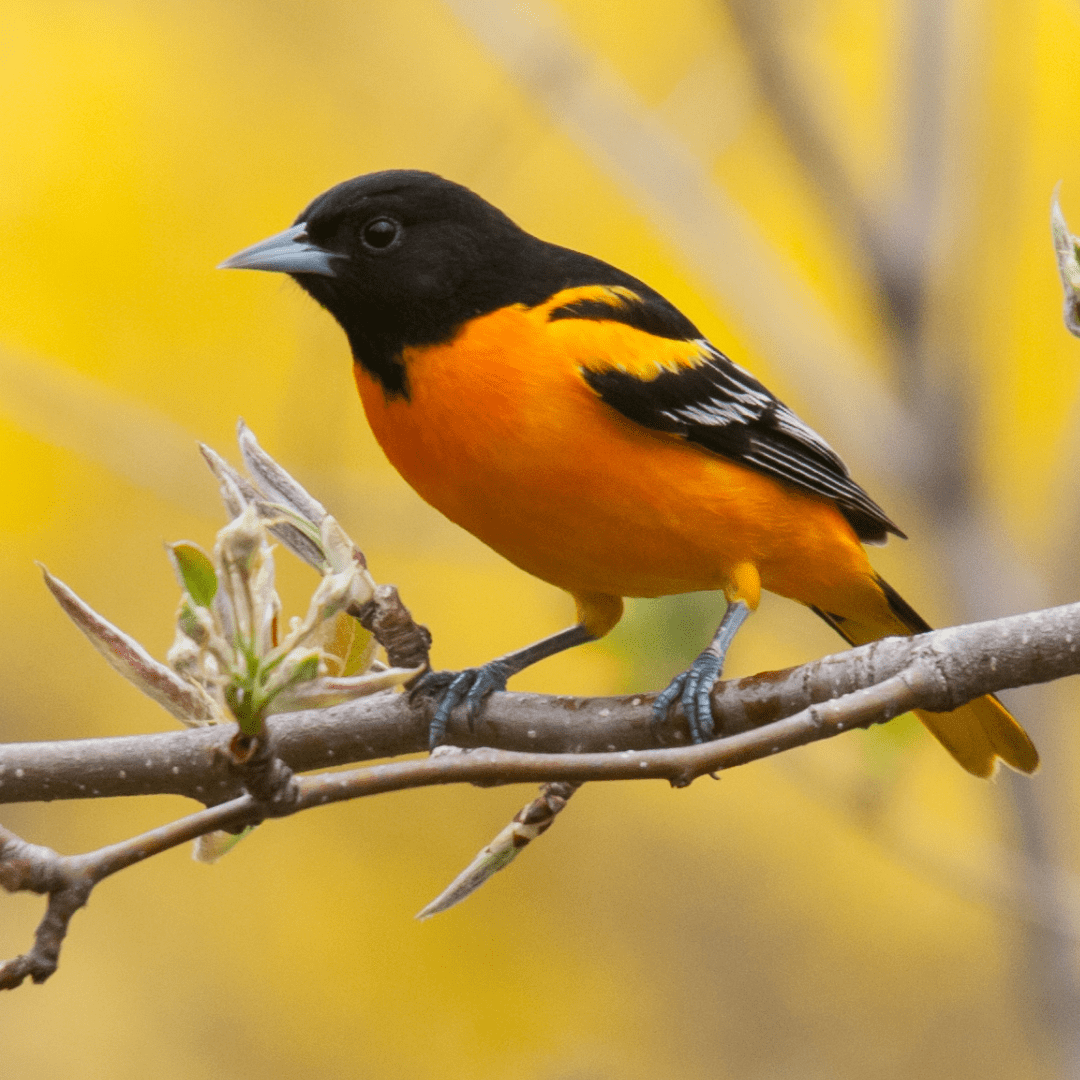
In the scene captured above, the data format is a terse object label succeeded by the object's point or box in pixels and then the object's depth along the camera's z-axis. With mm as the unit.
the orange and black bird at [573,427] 4500
